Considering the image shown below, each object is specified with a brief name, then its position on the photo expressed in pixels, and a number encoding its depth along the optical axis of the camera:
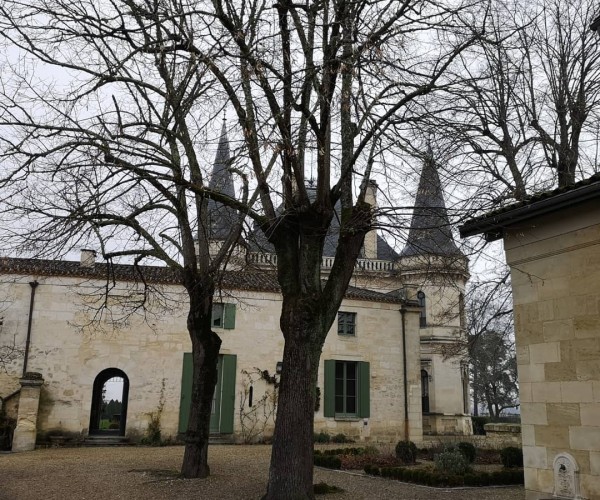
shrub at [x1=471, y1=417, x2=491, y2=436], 29.75
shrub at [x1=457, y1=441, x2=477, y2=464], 13.27
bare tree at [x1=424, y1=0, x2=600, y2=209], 12.34
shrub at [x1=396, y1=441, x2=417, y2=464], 13.17
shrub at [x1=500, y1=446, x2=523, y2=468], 12.34
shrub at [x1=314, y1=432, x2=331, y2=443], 18.13
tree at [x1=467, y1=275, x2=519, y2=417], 12.77
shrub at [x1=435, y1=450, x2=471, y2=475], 10.95
